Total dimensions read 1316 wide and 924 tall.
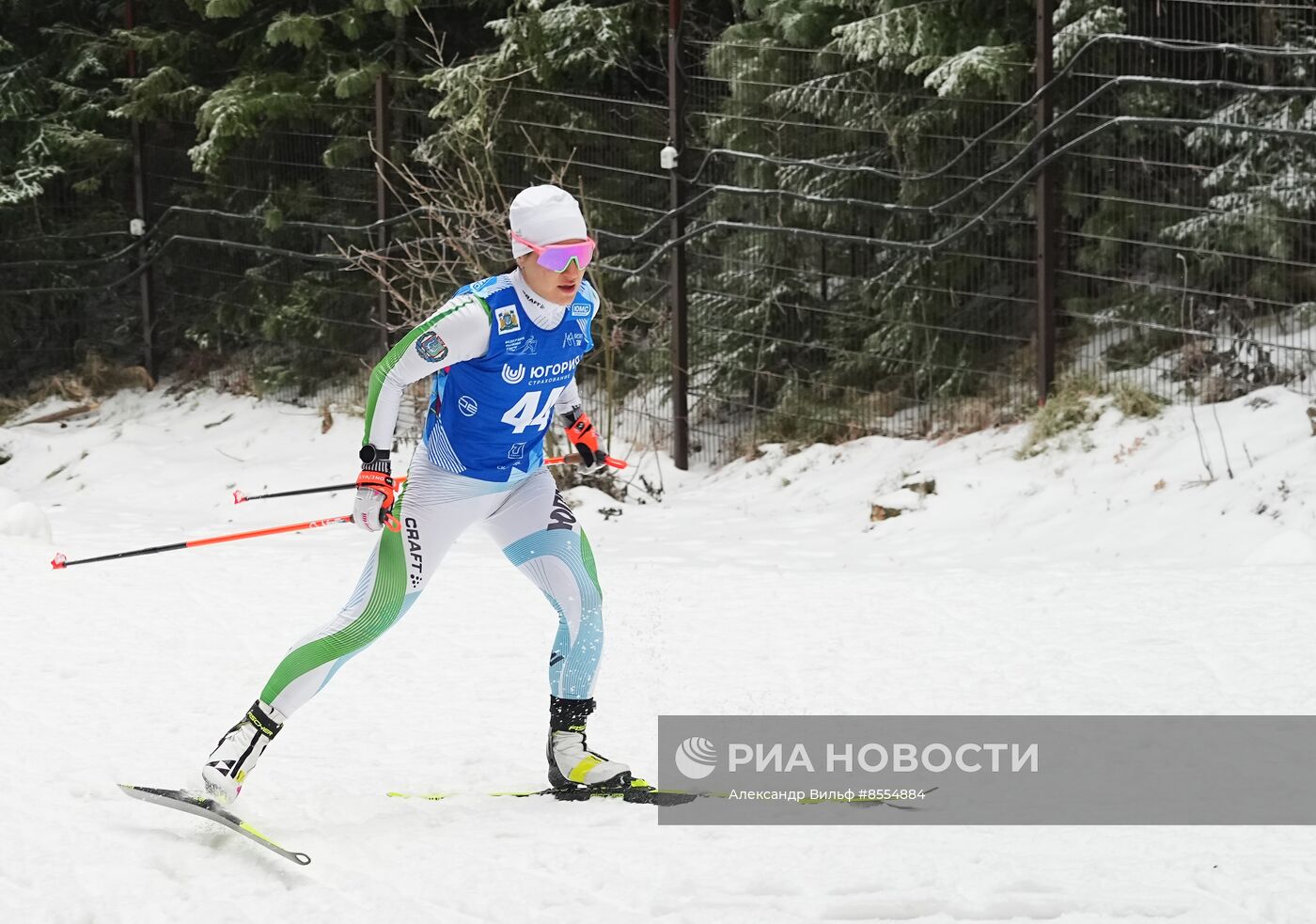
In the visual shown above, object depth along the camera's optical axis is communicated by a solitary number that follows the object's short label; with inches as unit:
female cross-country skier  398.6
